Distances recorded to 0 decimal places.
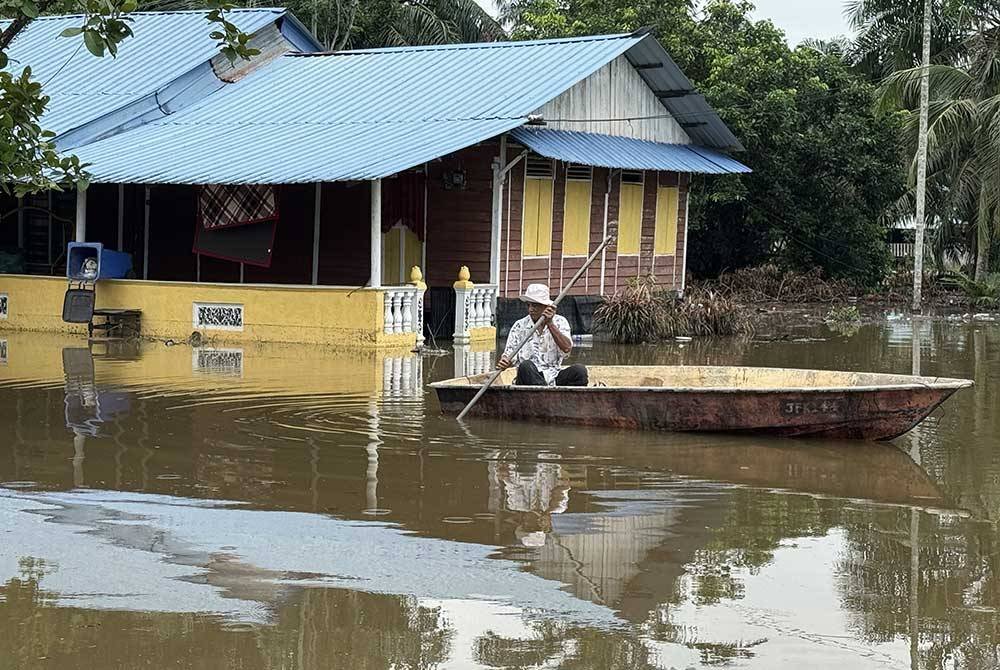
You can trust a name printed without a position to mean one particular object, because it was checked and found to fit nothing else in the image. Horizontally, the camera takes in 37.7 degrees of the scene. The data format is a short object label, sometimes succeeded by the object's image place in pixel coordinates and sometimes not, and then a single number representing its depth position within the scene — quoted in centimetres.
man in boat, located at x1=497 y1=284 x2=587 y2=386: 1254
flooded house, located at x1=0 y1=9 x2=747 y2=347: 2016
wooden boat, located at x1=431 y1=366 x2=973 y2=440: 1132
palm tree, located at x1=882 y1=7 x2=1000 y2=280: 2966
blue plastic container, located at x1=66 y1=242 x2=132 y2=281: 2142
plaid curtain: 2130
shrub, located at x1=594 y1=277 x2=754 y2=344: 2186
